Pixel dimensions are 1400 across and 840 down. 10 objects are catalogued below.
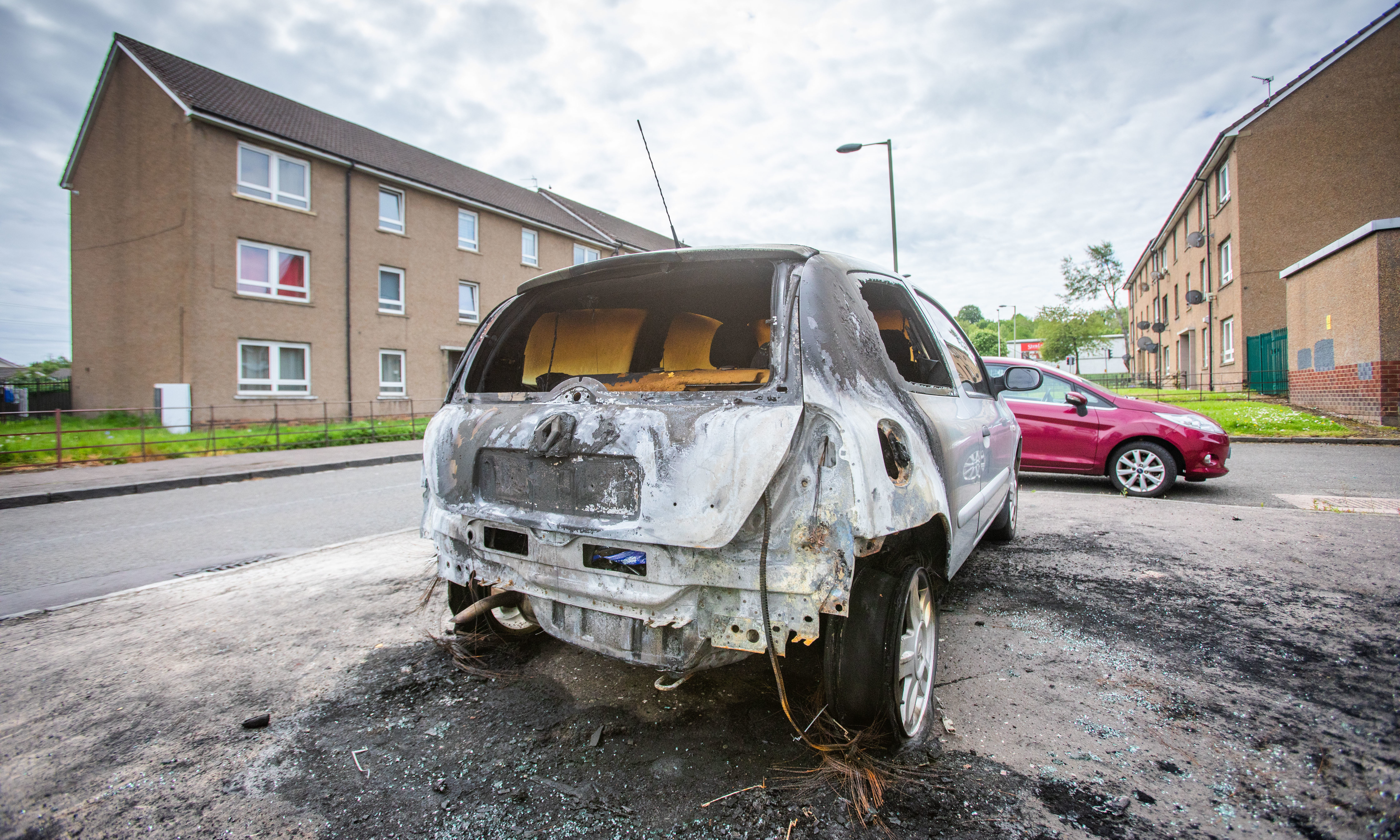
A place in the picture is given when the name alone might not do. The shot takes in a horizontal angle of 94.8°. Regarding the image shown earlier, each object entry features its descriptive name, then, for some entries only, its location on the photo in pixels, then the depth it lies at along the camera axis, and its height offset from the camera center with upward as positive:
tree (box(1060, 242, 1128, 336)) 52.47 +10.96
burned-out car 1.88 -0.25
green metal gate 19.00 +1.54
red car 7.02 -0.28
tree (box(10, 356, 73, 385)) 31.09 +2.89
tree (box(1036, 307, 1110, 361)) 51.88 +6.71
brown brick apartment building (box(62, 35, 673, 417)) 16.83 +5.03
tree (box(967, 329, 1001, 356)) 93.44 +11.34
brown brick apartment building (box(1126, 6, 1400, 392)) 19.70 +7.45
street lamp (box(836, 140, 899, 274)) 15.29 +6.34
